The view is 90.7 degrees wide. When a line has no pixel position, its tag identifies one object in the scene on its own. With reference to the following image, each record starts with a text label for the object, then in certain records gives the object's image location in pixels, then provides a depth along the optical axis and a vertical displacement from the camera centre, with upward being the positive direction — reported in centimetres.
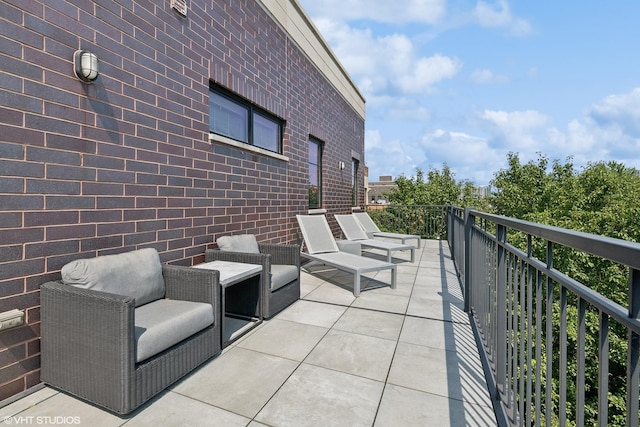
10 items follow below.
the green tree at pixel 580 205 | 1441 +30
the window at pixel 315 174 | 693 +73
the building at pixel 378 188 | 5342 +329
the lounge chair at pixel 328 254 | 415 -77
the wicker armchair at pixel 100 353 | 178 -92
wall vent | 320 +204
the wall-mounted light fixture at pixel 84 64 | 229 +101
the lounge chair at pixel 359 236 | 579 -62
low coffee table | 295 -97
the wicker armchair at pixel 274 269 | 321 -72
